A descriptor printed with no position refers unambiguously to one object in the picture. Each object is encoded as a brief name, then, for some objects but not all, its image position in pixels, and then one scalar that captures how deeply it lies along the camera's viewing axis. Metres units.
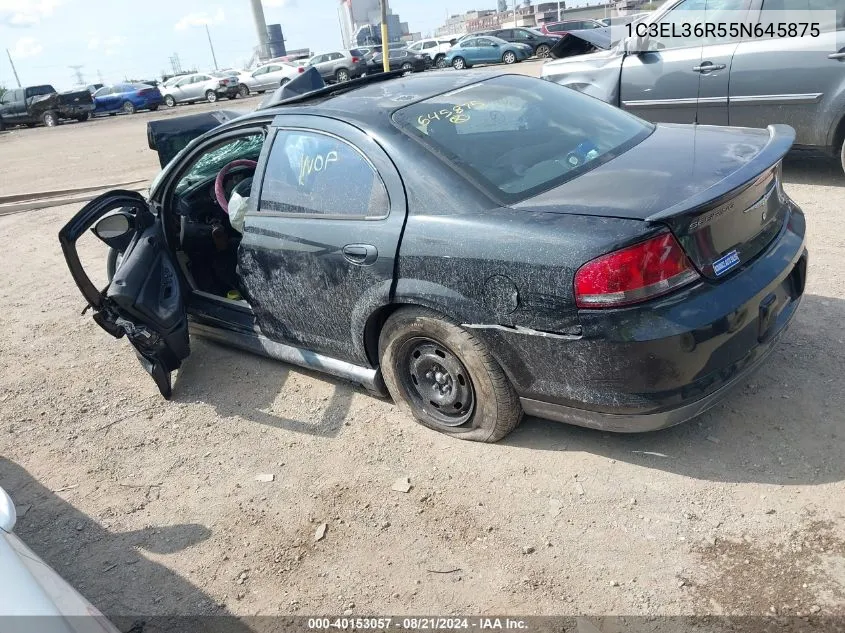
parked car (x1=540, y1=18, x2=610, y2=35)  32.34
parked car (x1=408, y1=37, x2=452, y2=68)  30.72
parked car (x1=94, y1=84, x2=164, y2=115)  31.12
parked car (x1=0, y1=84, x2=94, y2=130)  27.83
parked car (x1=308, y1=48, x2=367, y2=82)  29.48
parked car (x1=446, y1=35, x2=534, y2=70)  29.66
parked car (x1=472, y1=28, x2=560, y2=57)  30.42
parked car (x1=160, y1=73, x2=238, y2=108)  32.81
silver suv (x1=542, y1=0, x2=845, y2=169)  5.42
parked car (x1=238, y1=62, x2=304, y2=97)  32.81
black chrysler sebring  2.46
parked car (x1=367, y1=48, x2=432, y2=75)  26.89
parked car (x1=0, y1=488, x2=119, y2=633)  1.74
